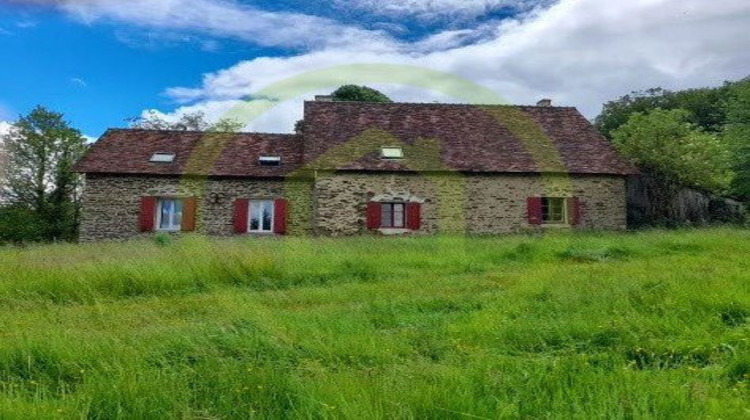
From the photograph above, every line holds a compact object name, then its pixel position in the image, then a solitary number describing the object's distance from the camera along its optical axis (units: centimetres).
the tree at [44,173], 2645
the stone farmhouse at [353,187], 2017
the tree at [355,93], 3459
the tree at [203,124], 3869
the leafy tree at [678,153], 2180
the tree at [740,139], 2211
